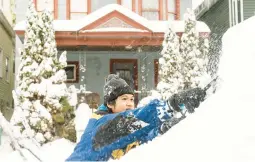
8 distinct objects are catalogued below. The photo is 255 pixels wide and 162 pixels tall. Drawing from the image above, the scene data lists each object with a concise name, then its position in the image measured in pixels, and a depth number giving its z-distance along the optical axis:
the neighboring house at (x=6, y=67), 16.39
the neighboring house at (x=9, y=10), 19.00
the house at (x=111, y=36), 13.60
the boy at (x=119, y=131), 2.37
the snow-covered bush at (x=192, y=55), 12.66
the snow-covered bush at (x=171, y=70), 12.42
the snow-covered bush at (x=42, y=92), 9.66
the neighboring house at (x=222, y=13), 15.73
